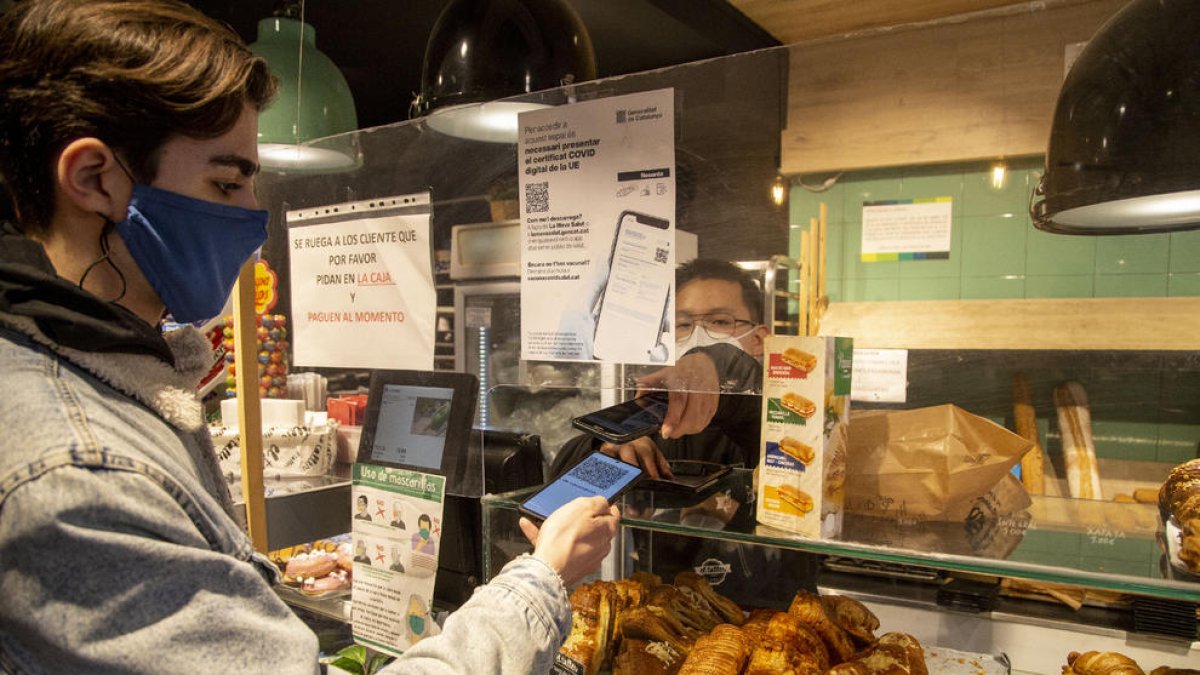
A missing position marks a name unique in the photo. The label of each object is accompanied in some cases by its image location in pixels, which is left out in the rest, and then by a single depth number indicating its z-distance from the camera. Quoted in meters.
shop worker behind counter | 1.18
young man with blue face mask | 0.67
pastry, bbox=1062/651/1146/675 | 1.08
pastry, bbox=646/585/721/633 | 1.25
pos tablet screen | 1.50
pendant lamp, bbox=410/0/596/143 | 1.51
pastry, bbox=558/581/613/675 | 1.21
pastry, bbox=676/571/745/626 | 1.28
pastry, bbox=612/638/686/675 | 1.15
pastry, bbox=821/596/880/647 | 1.20
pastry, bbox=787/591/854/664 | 1.16
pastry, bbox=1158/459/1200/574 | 0.87
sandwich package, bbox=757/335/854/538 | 1.02
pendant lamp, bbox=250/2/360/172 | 1.77
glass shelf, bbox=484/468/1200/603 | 0.88
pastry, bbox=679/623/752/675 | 1.08
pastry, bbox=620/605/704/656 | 1.20
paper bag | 1.05
